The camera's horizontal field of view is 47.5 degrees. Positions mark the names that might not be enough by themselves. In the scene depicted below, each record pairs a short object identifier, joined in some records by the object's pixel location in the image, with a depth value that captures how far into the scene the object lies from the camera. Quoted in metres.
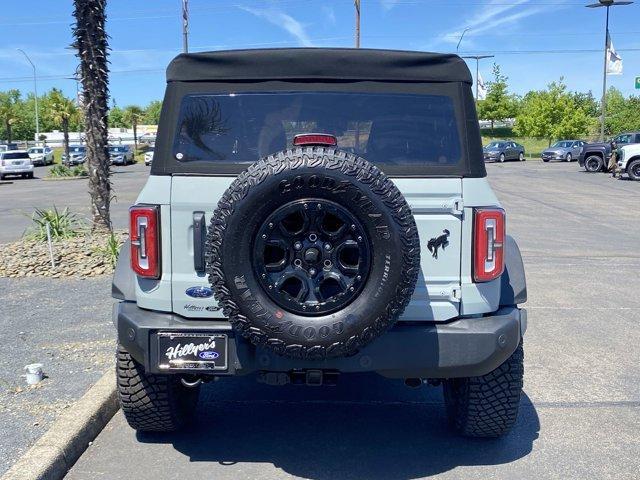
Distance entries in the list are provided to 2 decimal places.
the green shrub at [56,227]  10.41
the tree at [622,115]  68.50
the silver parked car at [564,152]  48.25
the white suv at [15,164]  39.00
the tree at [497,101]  71.44
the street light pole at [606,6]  39.03
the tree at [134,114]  82.50
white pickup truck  29.09
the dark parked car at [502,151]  48.75
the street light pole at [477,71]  49.48
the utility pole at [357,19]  35.59
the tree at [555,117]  60.44
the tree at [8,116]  76.38
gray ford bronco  3.30
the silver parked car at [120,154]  53.47
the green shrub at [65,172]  38.97
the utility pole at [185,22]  29.52
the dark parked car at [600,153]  35.01
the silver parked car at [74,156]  49.39
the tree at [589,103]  82.57
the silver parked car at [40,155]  57.47
